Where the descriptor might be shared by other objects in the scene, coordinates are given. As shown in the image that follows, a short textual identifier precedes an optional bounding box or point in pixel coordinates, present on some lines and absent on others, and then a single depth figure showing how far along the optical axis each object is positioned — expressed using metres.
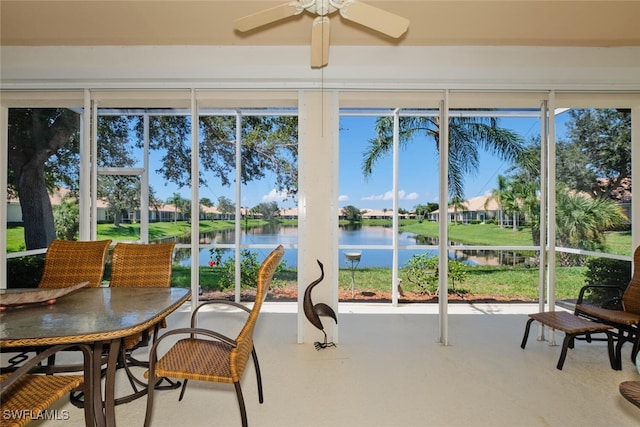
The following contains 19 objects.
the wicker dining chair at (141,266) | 2.46
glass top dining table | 1.41
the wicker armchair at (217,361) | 1.64
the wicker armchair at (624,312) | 2.62
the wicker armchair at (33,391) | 1.23
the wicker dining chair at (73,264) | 2.43
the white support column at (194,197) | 3.12
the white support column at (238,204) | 4.52
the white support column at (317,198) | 3.13
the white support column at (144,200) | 4.35
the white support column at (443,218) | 3.15
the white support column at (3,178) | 3.39
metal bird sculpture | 2.88
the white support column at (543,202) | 3.16
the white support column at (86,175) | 3.16
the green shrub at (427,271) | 4.90
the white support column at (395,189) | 4.47
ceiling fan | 1.82
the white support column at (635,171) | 3.38
